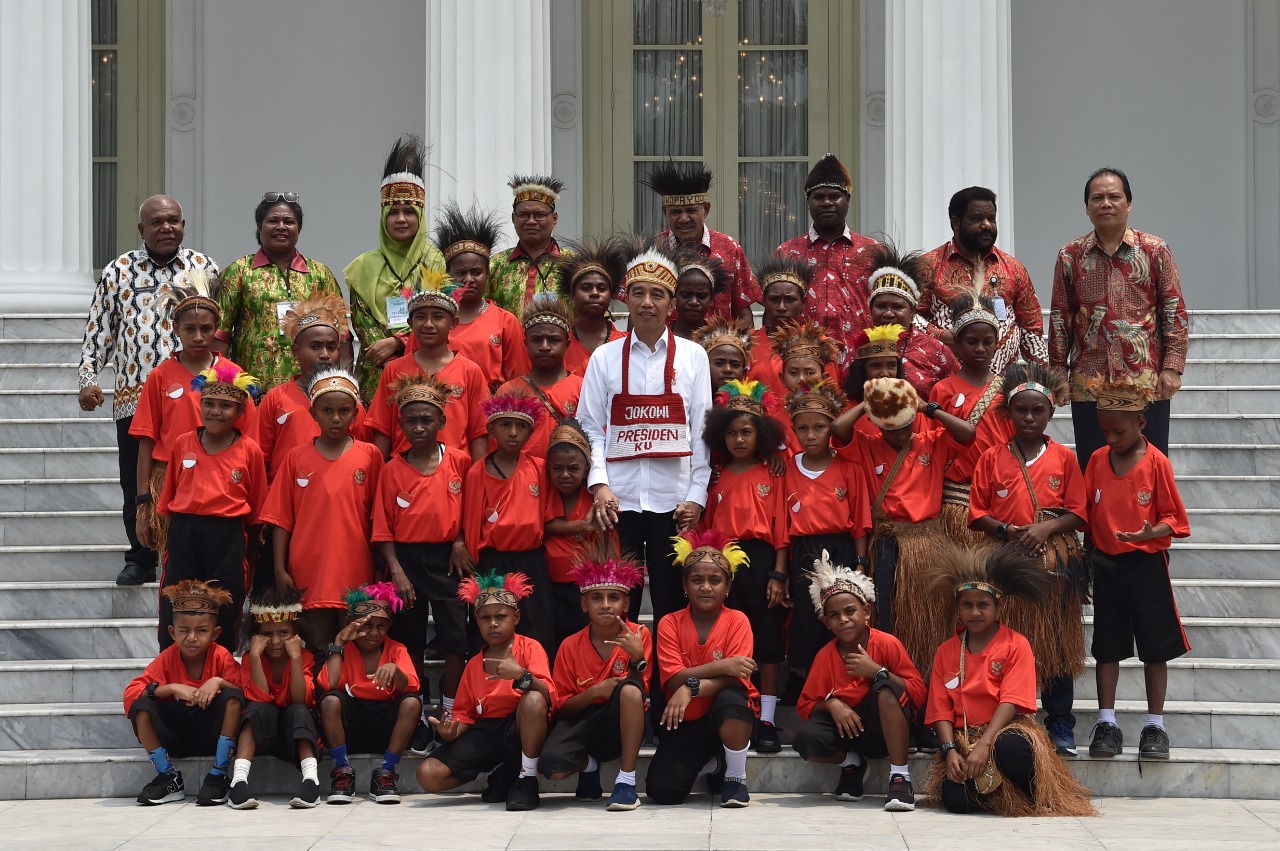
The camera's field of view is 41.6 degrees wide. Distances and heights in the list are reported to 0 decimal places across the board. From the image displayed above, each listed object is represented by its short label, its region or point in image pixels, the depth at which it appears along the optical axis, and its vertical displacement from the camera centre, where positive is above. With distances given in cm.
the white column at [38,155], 1208 +207
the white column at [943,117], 1152 +222
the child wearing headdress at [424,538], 796 -46
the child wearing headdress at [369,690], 752 -113
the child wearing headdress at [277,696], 737 -115
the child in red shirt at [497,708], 741 -119
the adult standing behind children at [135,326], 902 +64
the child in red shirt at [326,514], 793 -34
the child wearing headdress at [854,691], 737 -112
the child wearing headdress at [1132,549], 764 -51
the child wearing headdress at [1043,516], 766 -35
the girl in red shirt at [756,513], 789 -35
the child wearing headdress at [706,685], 734 -108
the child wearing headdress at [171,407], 840 +18
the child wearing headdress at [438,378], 843 +32
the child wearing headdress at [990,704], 711 -115
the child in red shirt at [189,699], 748 -116
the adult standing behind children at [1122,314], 848 +64
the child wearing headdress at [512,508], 787 -32
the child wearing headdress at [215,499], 800 -27
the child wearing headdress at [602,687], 735 -110
